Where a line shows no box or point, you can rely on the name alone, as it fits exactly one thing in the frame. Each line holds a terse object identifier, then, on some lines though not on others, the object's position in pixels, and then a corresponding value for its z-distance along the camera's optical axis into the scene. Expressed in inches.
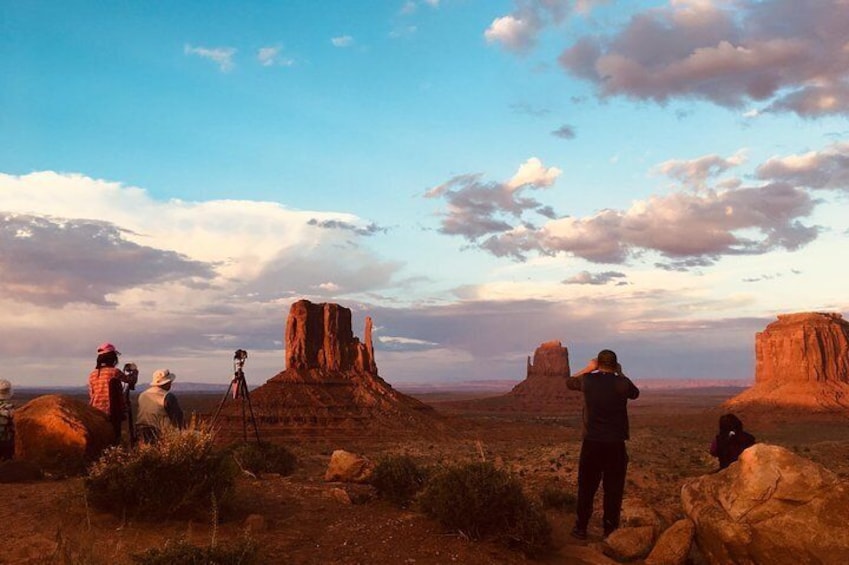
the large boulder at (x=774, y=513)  257.9
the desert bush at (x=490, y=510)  293.6
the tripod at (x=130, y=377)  417.7
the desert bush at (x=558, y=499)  476.1
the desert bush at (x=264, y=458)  547.5
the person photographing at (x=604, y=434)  309.7
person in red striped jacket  416.2
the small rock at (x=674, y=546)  296.5
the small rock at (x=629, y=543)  302.2
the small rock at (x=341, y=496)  373.1
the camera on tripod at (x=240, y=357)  538.3
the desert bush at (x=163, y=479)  291.9
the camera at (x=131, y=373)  421.4
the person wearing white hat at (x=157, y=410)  364.2
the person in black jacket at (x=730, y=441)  370.3
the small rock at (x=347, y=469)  489.4
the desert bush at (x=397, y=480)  377.7
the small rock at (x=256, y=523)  291.0
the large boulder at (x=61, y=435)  417.7
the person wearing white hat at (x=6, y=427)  412.8
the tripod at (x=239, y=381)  538.9
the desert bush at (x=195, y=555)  217.2
